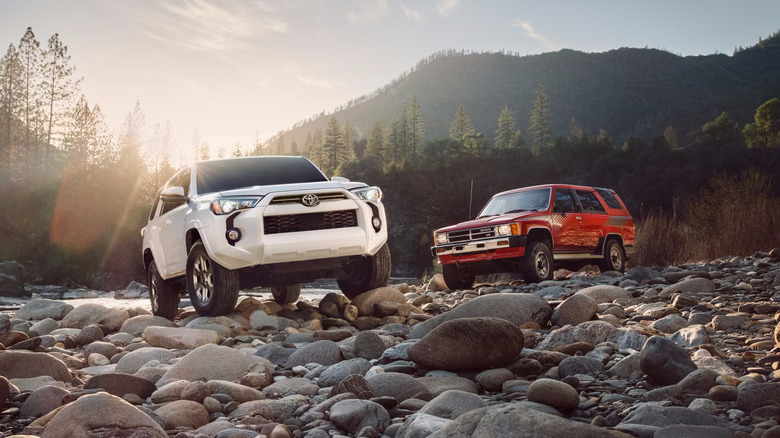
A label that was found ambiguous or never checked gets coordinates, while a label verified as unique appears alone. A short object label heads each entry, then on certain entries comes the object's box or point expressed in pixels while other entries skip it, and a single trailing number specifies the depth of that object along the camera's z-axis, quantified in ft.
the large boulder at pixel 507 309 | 21.90
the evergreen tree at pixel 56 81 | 168.04
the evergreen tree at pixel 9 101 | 175.83
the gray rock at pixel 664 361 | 13.84
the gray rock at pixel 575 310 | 22.20
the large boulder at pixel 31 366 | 17.33
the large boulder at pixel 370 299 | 26.63
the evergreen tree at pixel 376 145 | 391.04
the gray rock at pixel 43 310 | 34.47
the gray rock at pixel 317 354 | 18.16
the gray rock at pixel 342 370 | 15.72
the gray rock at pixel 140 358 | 18.97
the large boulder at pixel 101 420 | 10.47
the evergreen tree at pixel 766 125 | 300.81
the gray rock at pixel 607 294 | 28.86
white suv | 22.85
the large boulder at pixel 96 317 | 27.81
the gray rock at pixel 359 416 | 11.75
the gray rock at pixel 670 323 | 20.85
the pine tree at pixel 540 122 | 397.39
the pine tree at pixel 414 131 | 394.11
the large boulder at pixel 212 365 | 16.55
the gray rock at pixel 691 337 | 17.66
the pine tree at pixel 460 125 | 379.96
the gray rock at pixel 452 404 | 11.77
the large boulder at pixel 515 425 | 8.49
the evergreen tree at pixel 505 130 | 395.55
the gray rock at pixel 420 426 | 10.44
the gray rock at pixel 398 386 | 13.75
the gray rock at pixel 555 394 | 12.03
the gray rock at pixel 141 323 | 26.21
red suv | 39.27
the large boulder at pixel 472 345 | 15.71
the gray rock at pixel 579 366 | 15.28
